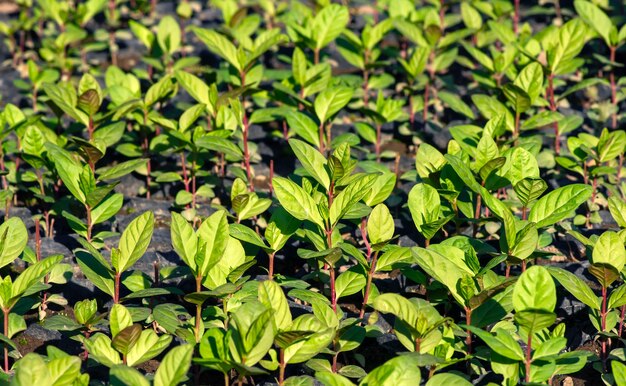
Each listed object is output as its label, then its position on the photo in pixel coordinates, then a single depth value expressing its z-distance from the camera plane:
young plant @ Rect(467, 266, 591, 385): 2.70
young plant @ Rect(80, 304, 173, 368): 2.71
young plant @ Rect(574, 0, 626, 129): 4.62
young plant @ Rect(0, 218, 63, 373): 2.95
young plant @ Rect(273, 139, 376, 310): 3.18
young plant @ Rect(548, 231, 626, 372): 3.01
